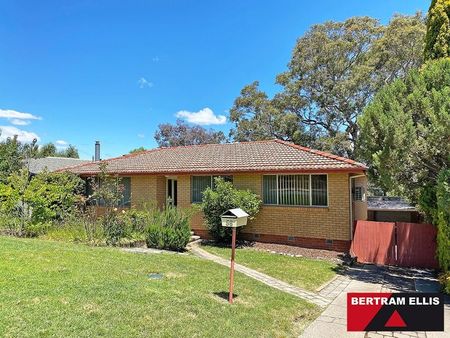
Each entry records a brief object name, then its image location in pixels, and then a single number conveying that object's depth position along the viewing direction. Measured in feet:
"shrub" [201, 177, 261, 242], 45.03
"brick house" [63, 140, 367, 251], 42.86
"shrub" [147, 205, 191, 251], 39.06
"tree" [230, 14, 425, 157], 85.30
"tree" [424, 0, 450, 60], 36.11
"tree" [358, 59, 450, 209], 28.91
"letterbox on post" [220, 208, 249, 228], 20.74
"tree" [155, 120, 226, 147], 154.20
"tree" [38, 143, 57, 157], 163.73
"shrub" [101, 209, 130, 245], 39.88
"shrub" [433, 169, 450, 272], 25.80
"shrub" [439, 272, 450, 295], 24.98
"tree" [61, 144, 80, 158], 183.11
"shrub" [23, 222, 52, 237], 43.18
